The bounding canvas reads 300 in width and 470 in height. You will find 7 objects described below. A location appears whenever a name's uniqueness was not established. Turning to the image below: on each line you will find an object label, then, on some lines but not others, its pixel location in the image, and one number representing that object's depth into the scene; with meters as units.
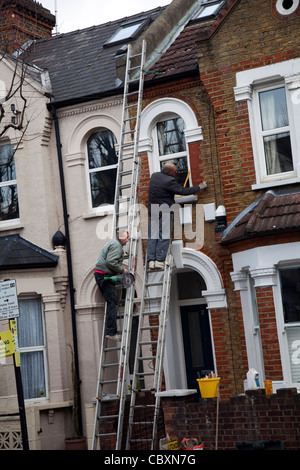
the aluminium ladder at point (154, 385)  11.41
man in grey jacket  12.18
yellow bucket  10.89
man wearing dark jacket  12.64
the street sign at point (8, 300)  10.37
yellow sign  10.27
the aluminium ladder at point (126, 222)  11.52
